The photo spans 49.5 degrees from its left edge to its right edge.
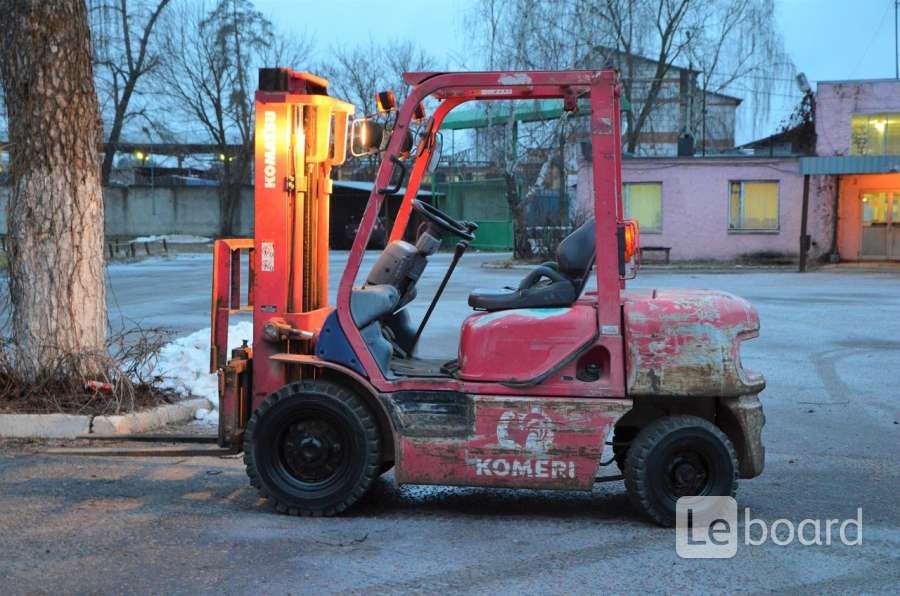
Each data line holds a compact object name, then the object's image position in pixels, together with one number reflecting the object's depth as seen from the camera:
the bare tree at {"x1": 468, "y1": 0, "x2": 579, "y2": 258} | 34.03
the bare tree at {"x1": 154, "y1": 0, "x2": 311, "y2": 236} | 50.16
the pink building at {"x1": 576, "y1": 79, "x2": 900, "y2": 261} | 33.38
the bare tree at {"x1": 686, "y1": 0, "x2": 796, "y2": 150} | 41.12
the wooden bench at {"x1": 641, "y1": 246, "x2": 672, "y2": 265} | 33.38
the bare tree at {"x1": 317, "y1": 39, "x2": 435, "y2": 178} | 55.97
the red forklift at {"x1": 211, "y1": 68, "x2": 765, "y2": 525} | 5.42
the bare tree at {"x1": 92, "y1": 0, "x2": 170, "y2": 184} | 43.09
